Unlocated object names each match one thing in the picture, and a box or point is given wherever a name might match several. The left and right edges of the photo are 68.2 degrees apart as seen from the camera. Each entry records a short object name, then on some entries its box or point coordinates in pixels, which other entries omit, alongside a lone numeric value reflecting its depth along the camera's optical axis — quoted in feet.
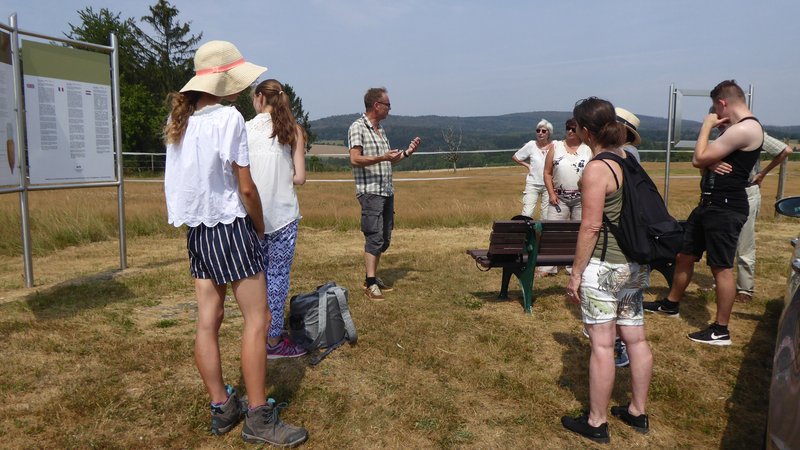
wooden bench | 16.60
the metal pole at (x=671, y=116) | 28.99
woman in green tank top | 9.12
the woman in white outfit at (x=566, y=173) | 18.79
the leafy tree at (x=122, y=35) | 165.89
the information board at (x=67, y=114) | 18.40
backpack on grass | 13.39
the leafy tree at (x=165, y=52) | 164.66
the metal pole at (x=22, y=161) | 17.69
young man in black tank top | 13.46
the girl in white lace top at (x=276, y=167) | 11.47
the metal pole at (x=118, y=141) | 21.22
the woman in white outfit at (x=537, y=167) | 21.62
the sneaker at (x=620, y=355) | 13.14
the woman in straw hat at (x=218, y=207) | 8.35
